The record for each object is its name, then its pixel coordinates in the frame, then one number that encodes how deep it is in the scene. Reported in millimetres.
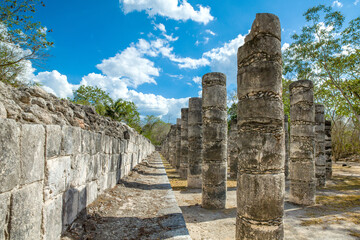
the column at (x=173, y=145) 19944
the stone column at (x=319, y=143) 10438
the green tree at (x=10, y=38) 8531
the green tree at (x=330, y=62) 12281
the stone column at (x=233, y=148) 11891
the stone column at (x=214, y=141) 6680
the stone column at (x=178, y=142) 15598
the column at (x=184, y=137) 13109
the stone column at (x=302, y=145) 7297
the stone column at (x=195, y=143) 9773
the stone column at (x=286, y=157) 12445
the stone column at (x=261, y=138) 3887
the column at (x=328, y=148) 12695
